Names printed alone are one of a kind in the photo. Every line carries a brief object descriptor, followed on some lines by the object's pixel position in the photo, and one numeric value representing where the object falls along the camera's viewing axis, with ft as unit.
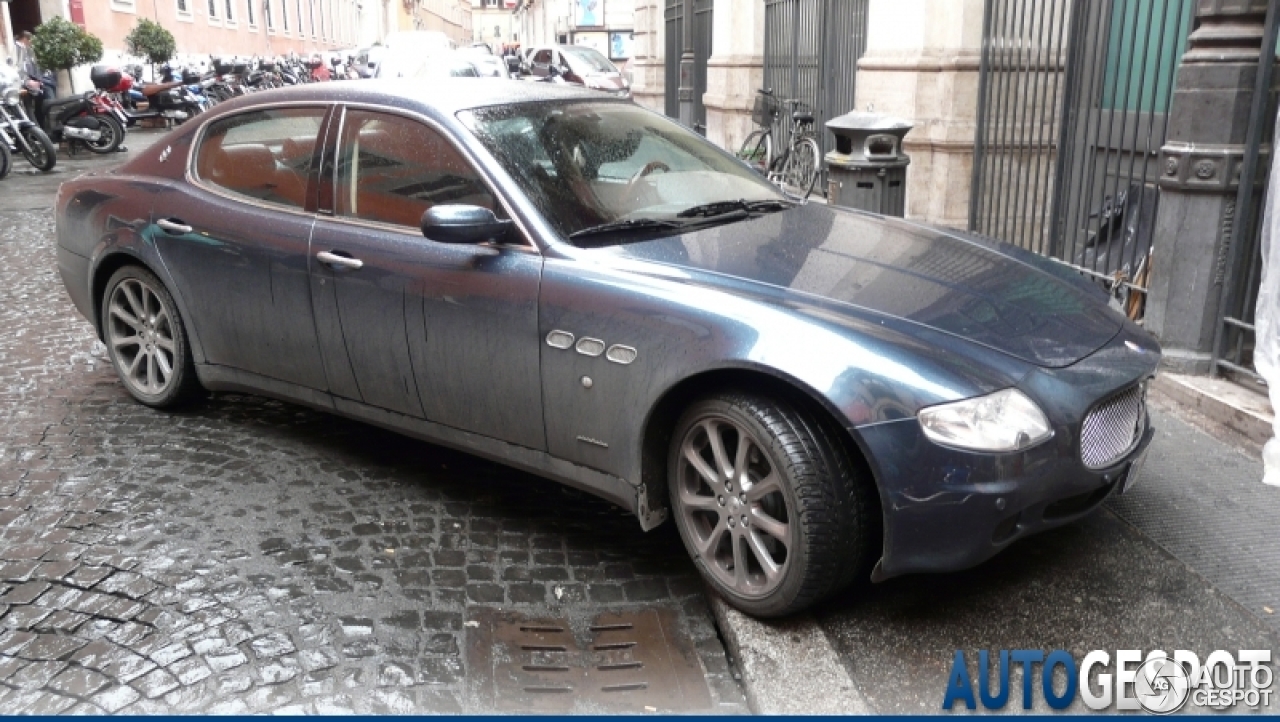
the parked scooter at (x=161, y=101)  71.36
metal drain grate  9.75
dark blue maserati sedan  9.78
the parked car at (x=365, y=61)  91.37
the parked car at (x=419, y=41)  74.95
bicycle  36.76
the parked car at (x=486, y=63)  67.05
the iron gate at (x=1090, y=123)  19.30
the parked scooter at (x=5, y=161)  46.32
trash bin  21.40
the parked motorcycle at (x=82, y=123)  55.01
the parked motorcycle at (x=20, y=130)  48.60
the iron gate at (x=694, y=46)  56.85
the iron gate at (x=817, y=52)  35.86
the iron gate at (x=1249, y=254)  15.72
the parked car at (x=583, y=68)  91.35
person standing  54.65
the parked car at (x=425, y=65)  62.90
